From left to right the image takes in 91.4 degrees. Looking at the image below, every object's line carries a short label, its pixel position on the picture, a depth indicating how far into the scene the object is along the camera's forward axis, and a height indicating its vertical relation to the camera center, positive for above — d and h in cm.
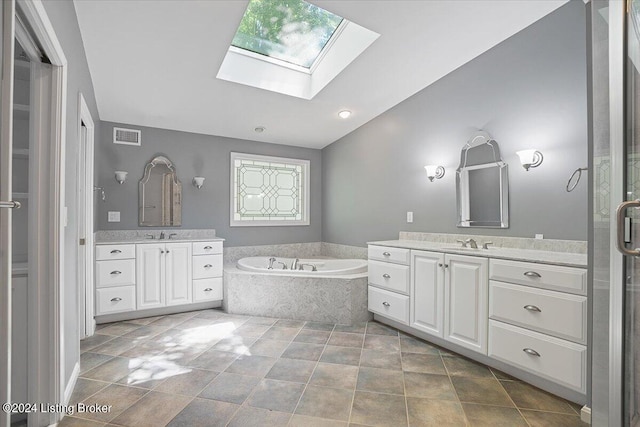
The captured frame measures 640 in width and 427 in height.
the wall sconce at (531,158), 245 +44
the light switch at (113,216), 361 -2
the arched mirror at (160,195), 382 +23
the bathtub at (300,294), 326 -87
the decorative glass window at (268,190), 443 +35
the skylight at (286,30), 273 +174
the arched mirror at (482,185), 273 +26
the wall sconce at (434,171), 324 +44
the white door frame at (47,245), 153 -15
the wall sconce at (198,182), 402 +42
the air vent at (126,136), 367 +93
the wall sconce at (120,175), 358 +45
